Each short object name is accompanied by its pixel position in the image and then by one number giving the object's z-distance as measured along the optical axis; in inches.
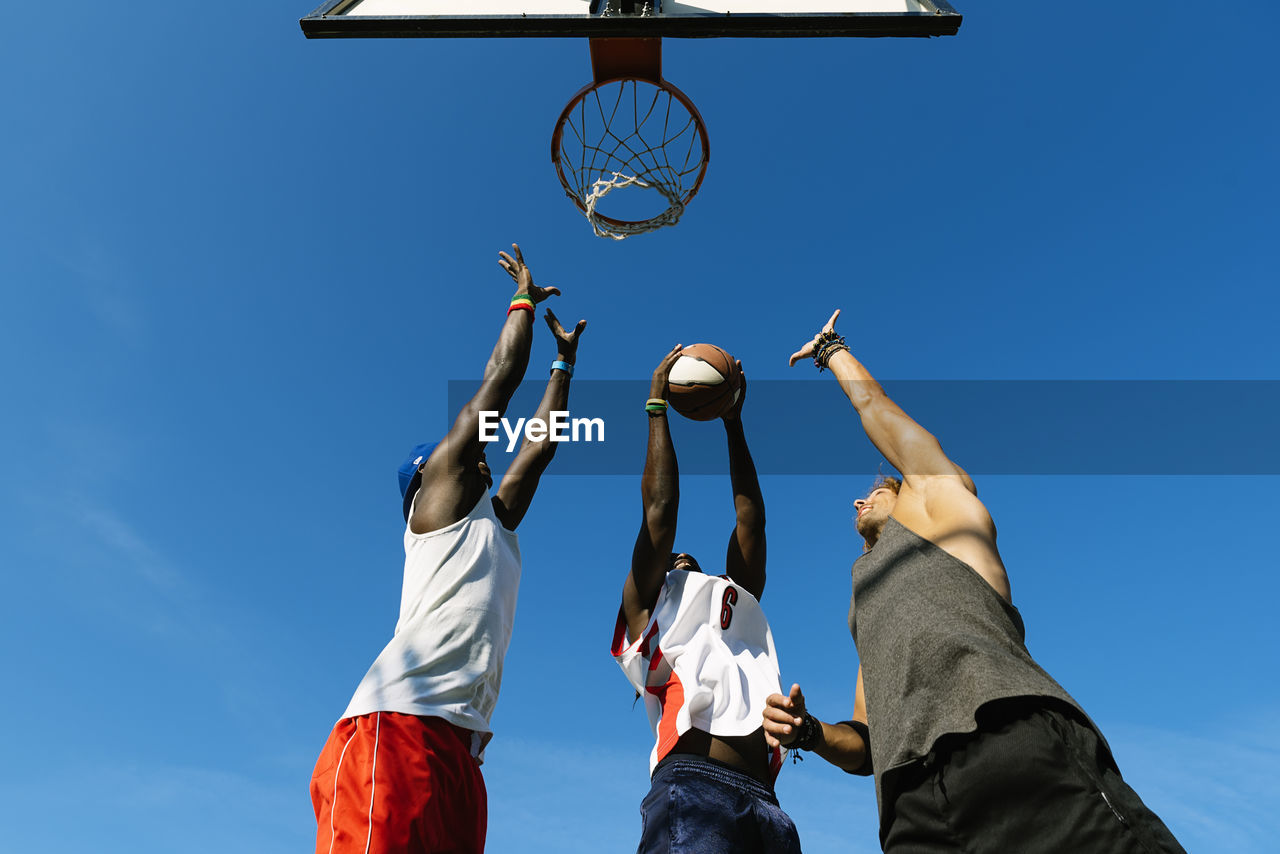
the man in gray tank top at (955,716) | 90.6
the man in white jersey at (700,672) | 141.2
